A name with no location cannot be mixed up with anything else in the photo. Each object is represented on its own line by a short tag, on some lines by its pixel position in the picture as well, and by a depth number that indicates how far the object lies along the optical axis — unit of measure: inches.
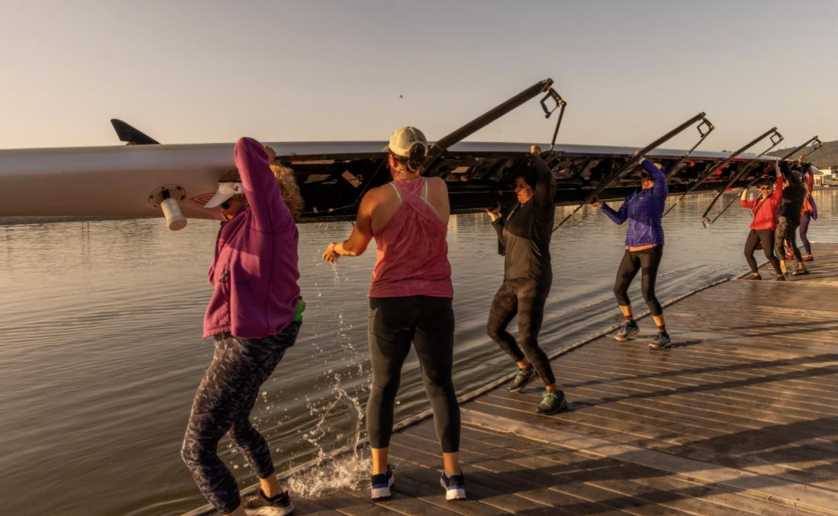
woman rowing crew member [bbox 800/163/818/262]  489.5
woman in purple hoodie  100.6
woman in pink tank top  115.4
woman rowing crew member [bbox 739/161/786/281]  403.2
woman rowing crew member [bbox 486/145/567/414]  169.2
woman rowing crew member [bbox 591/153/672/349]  232.5
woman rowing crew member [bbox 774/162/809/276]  429.4
